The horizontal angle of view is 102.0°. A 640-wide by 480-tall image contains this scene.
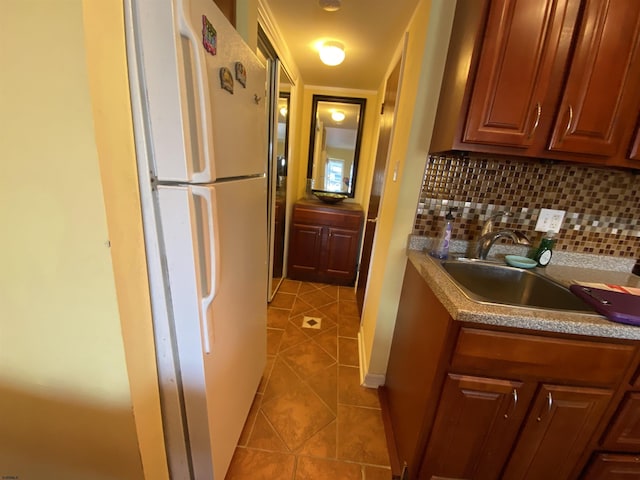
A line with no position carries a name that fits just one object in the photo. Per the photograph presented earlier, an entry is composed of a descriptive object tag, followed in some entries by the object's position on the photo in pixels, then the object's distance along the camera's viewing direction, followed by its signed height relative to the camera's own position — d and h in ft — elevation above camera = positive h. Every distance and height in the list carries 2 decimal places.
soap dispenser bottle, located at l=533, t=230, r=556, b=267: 4.36 -1.08
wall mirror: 10.44 +0.92
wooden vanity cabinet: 9.37 -2.74
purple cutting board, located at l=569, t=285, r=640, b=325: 2.78 -1.26
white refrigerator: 2.15 -0.47
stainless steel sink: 4.16 -1.56
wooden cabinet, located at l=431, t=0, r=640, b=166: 3.00 +1.23
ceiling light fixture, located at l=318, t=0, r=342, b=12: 4.94 +3.00
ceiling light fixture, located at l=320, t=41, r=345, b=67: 6.54 +2.77
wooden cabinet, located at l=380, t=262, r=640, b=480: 2.88 -2.47
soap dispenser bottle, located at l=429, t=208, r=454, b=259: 4.28 -1.02
